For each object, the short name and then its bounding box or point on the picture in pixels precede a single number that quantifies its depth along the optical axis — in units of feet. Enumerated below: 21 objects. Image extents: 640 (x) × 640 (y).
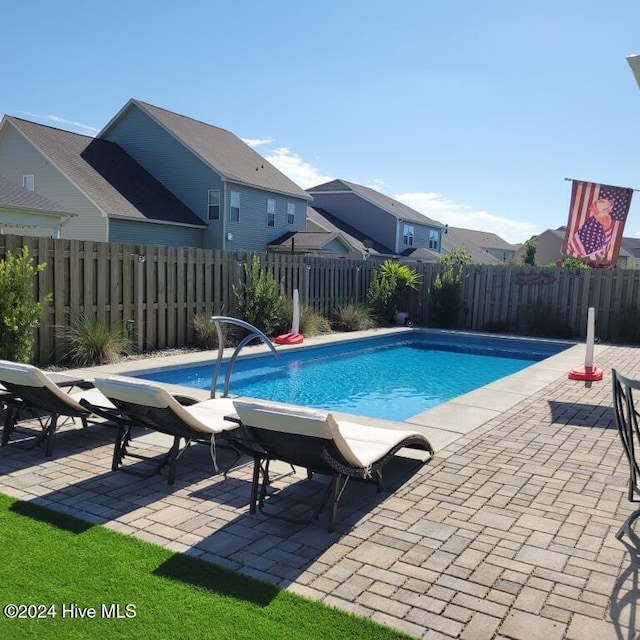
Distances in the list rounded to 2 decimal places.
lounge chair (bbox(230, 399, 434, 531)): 11.84
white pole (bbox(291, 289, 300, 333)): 43.52
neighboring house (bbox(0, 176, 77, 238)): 56.83
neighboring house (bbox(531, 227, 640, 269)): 191.28
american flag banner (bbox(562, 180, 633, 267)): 38.14
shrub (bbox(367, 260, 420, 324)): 59.52
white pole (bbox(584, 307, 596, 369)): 31.61
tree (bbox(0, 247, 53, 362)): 23.77
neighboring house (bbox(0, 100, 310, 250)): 73.41
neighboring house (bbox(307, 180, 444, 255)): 121.19
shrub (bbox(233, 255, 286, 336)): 42.88
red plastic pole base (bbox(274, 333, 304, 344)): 42.80
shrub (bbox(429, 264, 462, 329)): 59.88
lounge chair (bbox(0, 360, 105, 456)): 15.93
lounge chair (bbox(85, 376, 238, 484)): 14.31
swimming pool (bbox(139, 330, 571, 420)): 31.60
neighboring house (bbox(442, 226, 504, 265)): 168.53
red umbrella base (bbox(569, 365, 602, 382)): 31.19
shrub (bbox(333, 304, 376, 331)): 54.29
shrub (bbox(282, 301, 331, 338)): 46.85
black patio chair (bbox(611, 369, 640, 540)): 11.03
